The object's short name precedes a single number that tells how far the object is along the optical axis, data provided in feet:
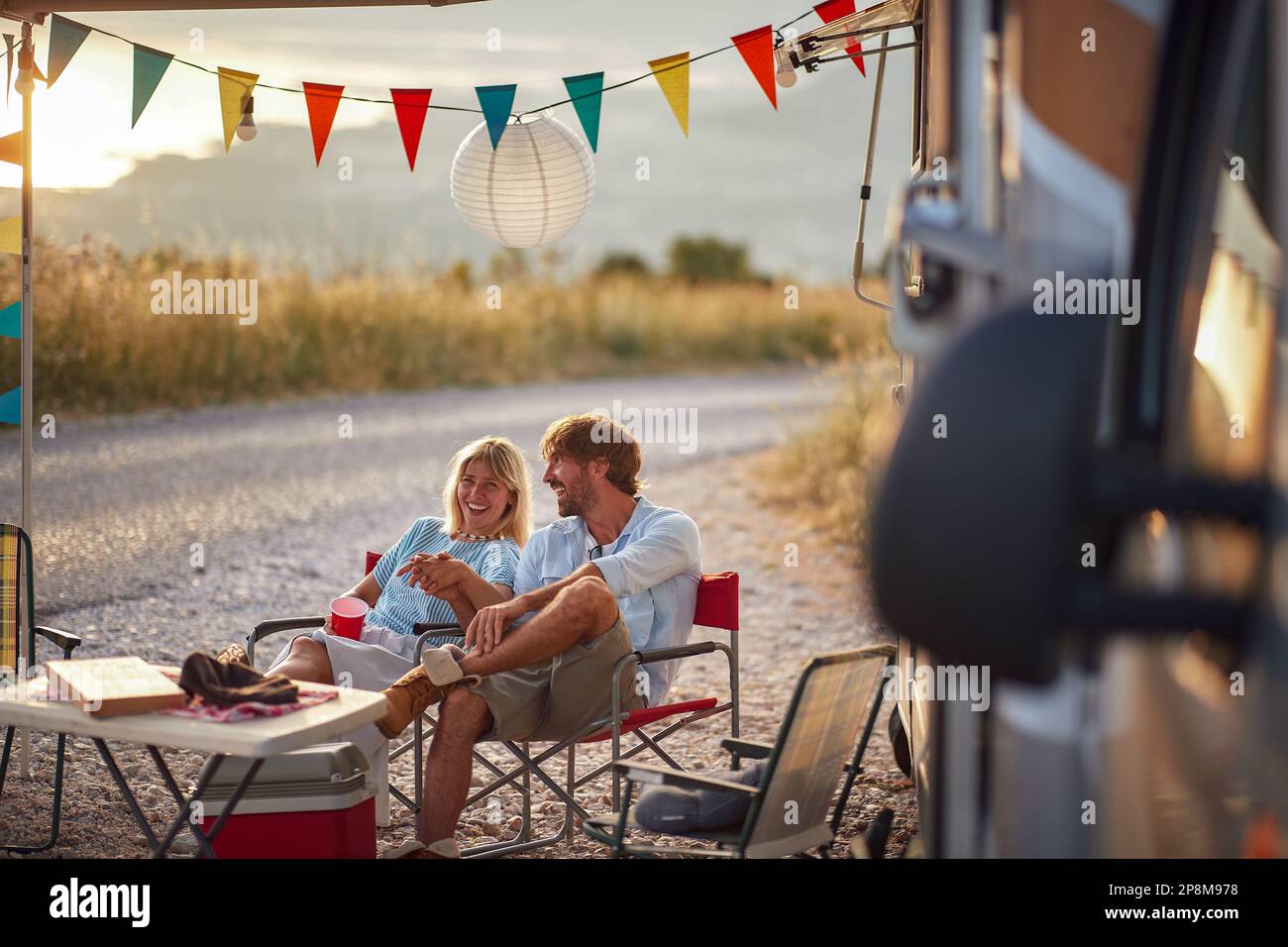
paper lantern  15.76
